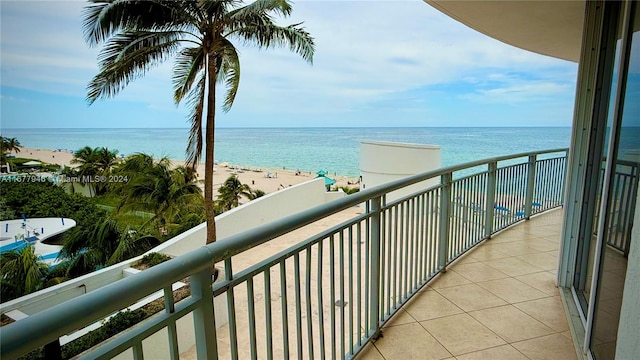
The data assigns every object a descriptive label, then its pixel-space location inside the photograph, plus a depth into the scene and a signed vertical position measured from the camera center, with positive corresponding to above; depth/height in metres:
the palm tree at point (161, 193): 12.00 -2.27
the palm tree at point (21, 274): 8.63 -3.72
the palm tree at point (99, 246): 9.88 -3.49
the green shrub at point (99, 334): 4.58 -2.82
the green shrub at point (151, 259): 7.21 -2.72
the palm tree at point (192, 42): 7.39 +2.00
